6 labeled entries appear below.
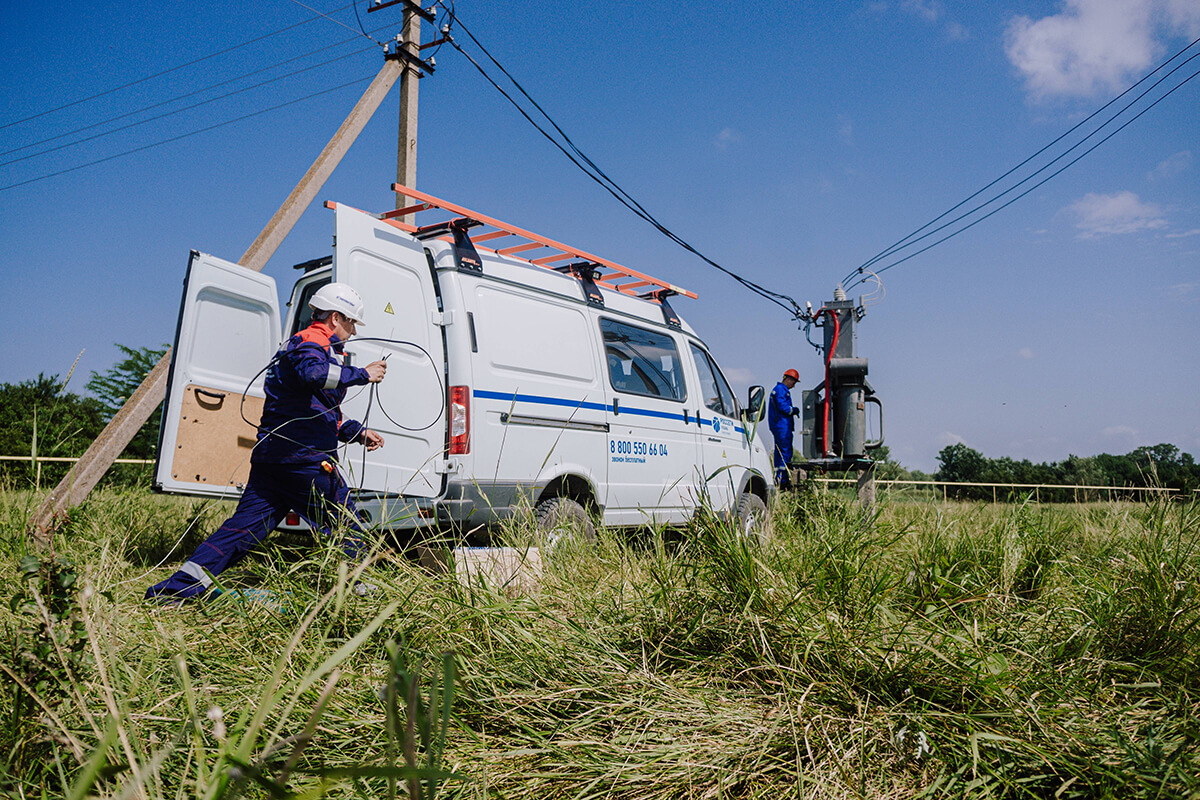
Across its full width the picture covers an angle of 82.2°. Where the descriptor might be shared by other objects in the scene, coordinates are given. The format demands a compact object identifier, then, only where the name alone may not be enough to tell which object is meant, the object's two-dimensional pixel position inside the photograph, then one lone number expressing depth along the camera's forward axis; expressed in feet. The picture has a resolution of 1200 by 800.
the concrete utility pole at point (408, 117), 26.58
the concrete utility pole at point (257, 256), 17.02
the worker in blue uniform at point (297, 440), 11.80
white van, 14.08
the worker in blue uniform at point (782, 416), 35.14
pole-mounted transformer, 23.43
